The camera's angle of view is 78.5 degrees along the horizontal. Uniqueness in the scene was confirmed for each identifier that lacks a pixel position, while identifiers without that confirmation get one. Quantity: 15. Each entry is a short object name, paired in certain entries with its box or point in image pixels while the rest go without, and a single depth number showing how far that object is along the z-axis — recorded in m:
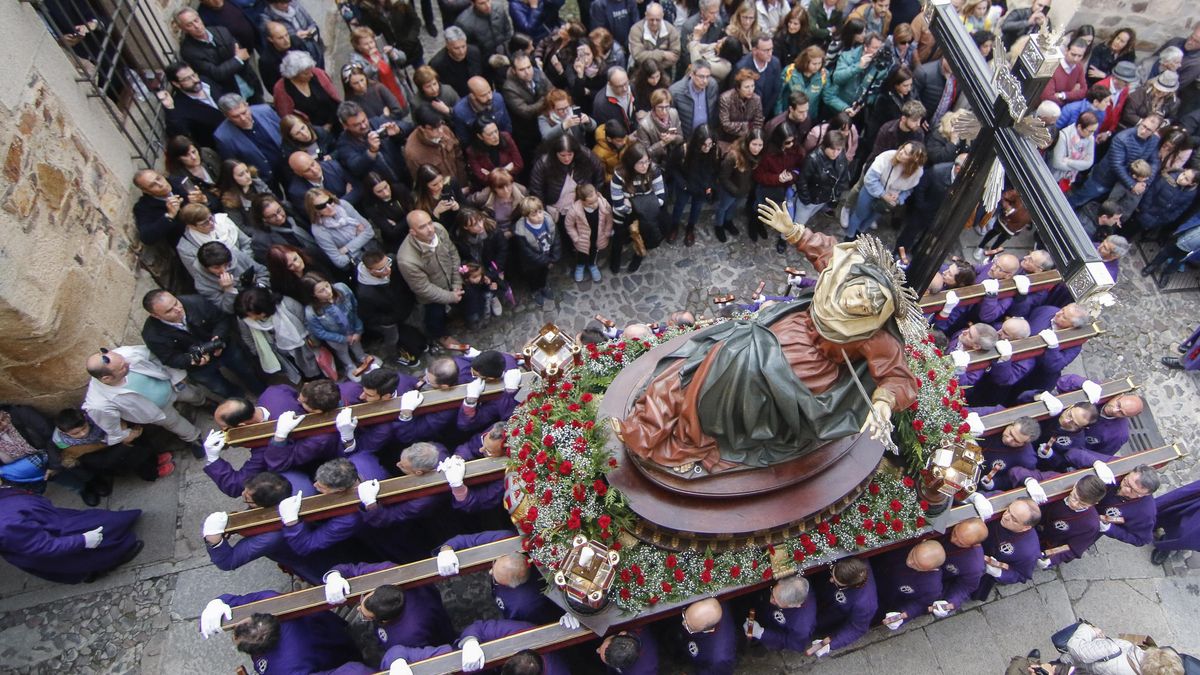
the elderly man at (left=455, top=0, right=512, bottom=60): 8.74
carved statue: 4.43
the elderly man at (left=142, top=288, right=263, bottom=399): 6.35
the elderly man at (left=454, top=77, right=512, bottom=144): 7.70
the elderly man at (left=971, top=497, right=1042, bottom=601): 5.57
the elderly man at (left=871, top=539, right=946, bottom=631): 5.53
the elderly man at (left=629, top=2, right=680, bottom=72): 8.81
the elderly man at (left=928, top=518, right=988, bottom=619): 5.47
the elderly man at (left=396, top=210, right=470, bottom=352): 6.82
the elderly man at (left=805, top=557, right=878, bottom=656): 5.32
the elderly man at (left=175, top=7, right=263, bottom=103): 7.62
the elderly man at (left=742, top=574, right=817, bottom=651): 5.20
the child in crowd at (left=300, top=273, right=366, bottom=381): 6.64
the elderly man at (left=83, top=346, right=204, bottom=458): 6.14
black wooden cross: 4.55
